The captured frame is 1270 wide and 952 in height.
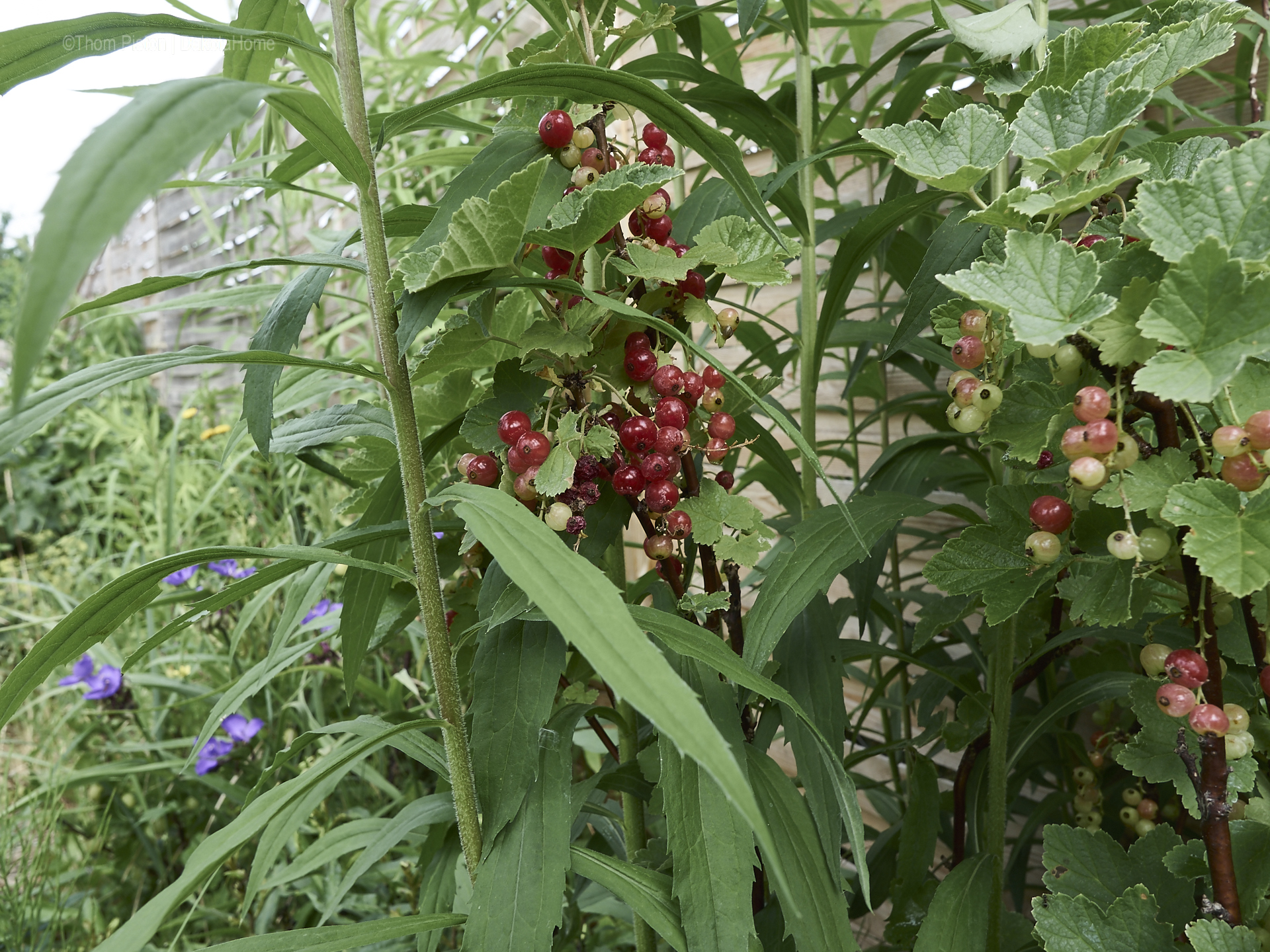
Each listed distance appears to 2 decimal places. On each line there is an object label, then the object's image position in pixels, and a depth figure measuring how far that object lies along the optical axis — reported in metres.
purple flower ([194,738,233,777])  1.07
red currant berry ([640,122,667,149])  0.50
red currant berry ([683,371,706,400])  0.45
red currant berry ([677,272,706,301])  0.48
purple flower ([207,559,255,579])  1.26
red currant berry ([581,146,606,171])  0.46
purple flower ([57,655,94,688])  1.23
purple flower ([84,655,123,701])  1.16
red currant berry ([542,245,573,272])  0.48
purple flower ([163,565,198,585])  1.39
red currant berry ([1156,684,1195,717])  0.35
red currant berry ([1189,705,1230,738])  0.35
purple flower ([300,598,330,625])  1.22
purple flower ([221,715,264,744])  1.11
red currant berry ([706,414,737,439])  0.48
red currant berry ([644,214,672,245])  0.48
